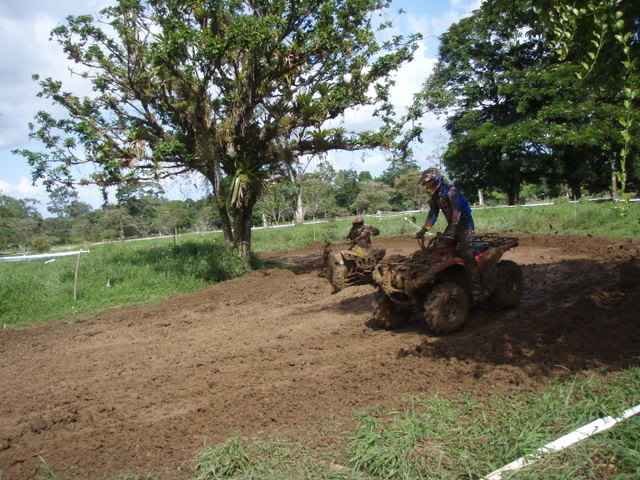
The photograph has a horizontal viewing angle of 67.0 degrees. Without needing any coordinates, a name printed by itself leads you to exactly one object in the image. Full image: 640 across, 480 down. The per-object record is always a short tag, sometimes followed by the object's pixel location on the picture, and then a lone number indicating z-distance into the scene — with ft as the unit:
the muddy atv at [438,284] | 20.79
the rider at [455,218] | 21.26
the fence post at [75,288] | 42.08
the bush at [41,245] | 114.93
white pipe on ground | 10.71
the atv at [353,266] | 35.58
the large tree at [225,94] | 44.32
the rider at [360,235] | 36.32
